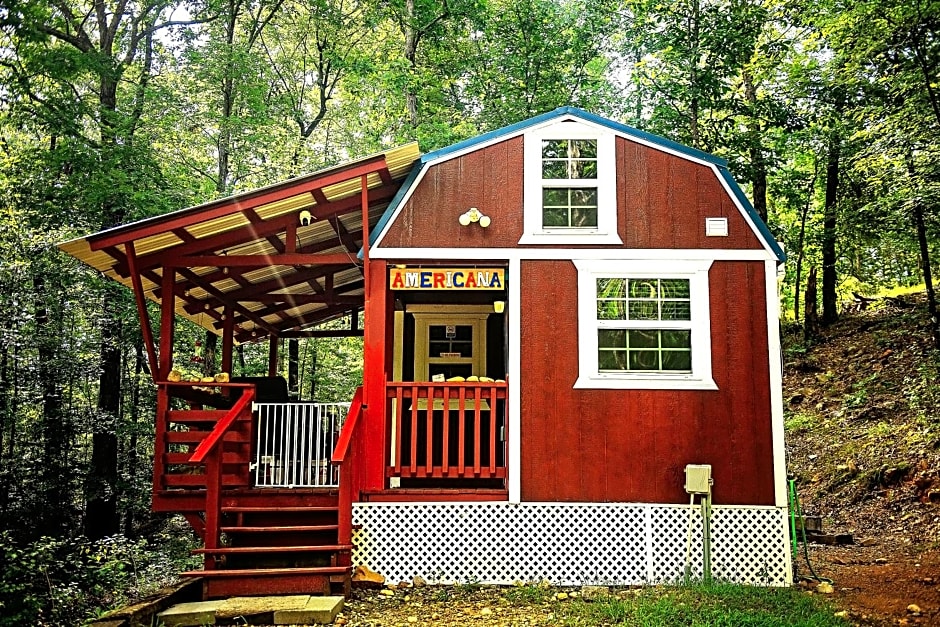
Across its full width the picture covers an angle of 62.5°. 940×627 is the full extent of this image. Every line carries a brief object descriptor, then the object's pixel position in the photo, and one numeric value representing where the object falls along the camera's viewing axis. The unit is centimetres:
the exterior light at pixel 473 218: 817
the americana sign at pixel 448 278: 805
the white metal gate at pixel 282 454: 848
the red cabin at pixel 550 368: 768
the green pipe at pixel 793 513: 775
